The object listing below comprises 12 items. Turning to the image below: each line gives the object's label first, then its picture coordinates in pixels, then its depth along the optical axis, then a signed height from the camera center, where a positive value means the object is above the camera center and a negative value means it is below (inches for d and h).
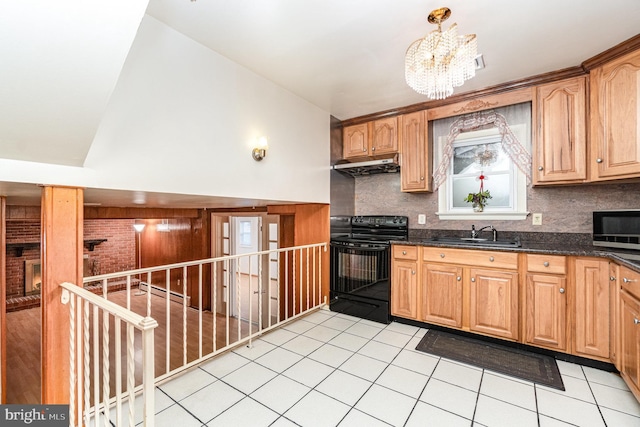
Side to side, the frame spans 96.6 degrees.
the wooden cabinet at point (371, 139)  134.2 +37.3
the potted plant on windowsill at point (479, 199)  121.3 +6.5
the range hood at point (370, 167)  129.7 +22.7
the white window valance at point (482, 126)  110.5 +30.1
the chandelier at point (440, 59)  67.8 +38.5
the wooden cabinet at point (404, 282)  117.5 -28.5
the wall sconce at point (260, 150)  98.4 +22.6
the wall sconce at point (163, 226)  237.8 -9.2
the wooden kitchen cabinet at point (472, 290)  98.5 -28.1
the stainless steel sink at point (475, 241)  107.1 -11.2
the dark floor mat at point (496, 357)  82.5 -46.6
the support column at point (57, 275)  59.0 -12.8
